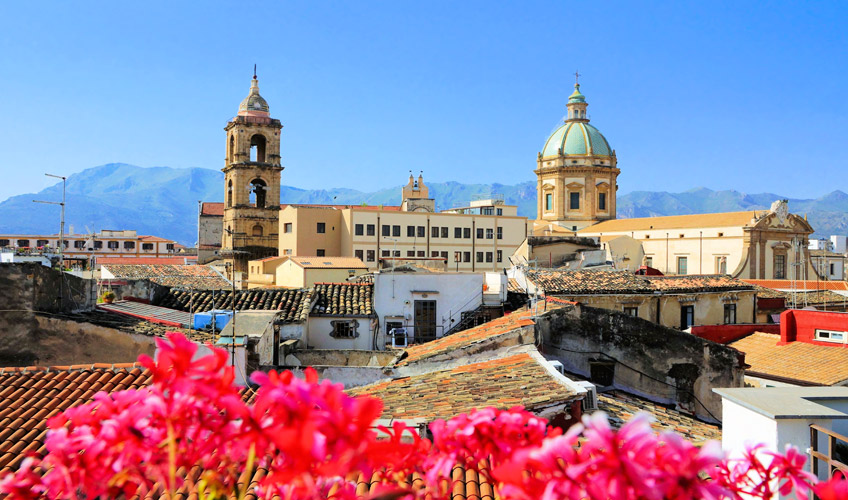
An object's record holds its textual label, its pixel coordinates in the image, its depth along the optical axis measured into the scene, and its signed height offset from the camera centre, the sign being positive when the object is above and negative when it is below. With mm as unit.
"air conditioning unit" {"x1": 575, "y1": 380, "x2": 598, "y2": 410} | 9406 -1874
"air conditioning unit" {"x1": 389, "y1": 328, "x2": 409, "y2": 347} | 20562 -2260
